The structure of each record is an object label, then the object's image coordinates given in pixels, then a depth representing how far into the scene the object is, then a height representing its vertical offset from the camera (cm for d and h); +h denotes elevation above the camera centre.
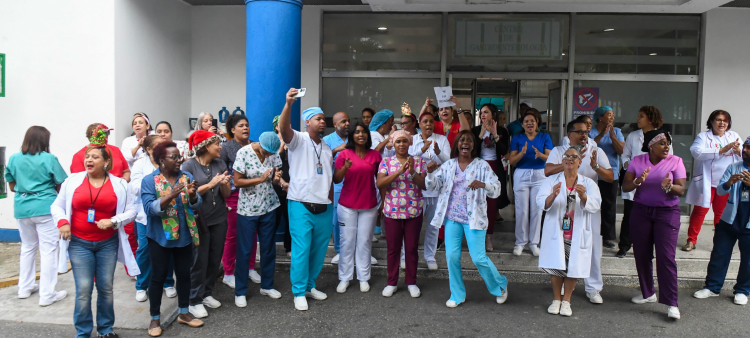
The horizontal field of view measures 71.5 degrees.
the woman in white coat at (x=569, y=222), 477 -76
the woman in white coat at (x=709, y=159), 600 -18
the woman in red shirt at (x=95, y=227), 393 -74
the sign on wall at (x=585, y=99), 841 +67
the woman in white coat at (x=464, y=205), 493 -65
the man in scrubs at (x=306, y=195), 493 -57
